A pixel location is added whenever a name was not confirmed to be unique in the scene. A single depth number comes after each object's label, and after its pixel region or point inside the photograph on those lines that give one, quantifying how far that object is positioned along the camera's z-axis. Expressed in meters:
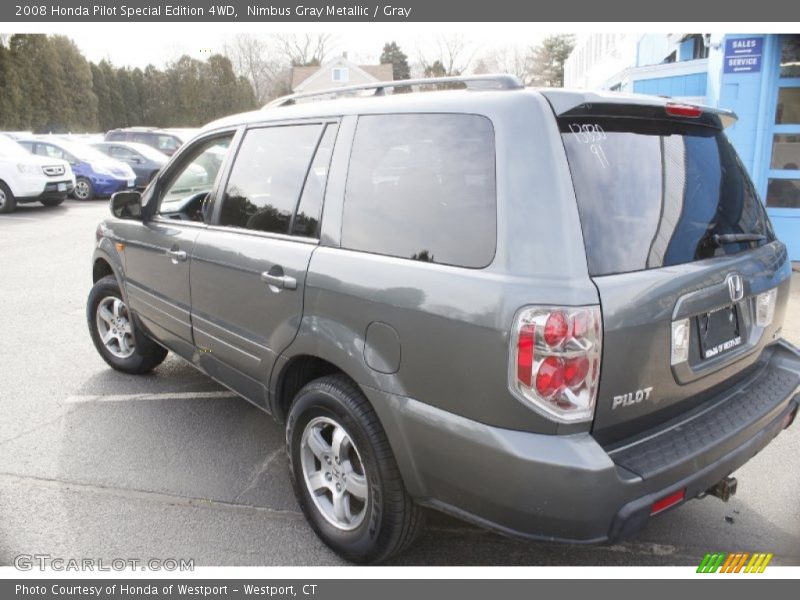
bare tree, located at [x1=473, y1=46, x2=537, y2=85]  51.59
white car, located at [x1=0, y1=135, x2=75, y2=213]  14.25
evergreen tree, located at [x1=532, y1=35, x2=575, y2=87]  62.44
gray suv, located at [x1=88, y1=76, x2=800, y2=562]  2.06
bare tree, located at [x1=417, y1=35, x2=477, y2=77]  52.06
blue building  7.61
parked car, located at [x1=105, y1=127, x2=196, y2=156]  21.44
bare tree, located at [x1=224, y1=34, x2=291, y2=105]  60.00
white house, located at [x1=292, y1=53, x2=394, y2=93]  52.34
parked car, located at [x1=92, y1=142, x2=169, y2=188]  18.80
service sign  7.59
